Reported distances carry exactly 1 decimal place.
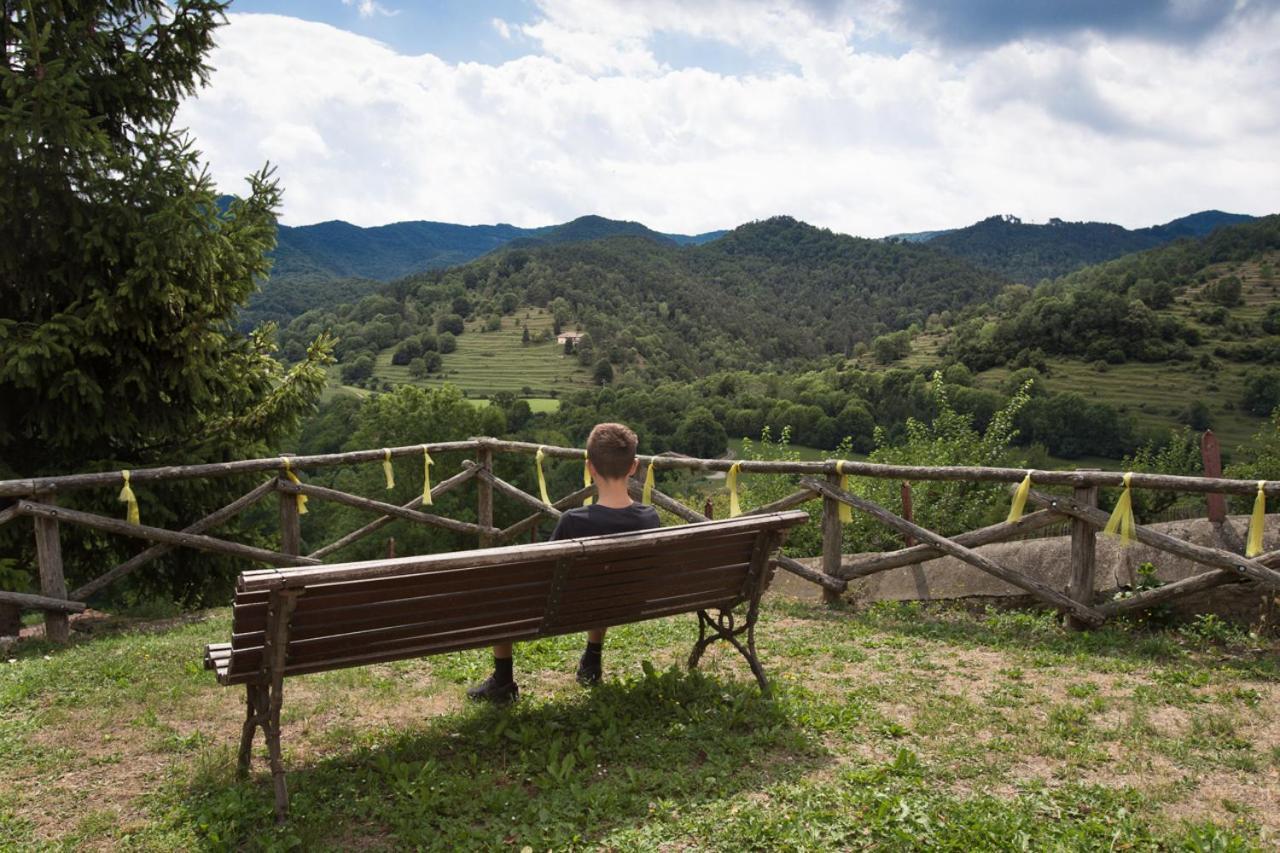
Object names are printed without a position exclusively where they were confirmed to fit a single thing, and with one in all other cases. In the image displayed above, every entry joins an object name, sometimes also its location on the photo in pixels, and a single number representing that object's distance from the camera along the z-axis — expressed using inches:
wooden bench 121.2
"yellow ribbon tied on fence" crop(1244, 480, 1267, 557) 191.6
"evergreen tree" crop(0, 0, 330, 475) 286.0
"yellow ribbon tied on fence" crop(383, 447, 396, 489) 301.7
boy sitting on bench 154.4
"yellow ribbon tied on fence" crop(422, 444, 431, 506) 316.3
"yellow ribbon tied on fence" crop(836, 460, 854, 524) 251.0
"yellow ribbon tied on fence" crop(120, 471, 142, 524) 246.4
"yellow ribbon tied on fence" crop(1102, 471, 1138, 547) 200.8
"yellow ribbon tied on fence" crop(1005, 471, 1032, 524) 216.1
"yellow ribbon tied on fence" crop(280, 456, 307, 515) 277.8
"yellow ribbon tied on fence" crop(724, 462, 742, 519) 267.2
